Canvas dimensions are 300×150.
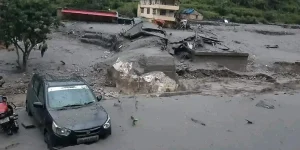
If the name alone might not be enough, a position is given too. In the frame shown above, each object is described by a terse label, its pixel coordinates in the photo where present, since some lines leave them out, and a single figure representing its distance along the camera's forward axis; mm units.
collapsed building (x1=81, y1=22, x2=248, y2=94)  16281
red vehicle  9825
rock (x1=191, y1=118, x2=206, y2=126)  11477
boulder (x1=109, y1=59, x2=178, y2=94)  16000
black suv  8812
